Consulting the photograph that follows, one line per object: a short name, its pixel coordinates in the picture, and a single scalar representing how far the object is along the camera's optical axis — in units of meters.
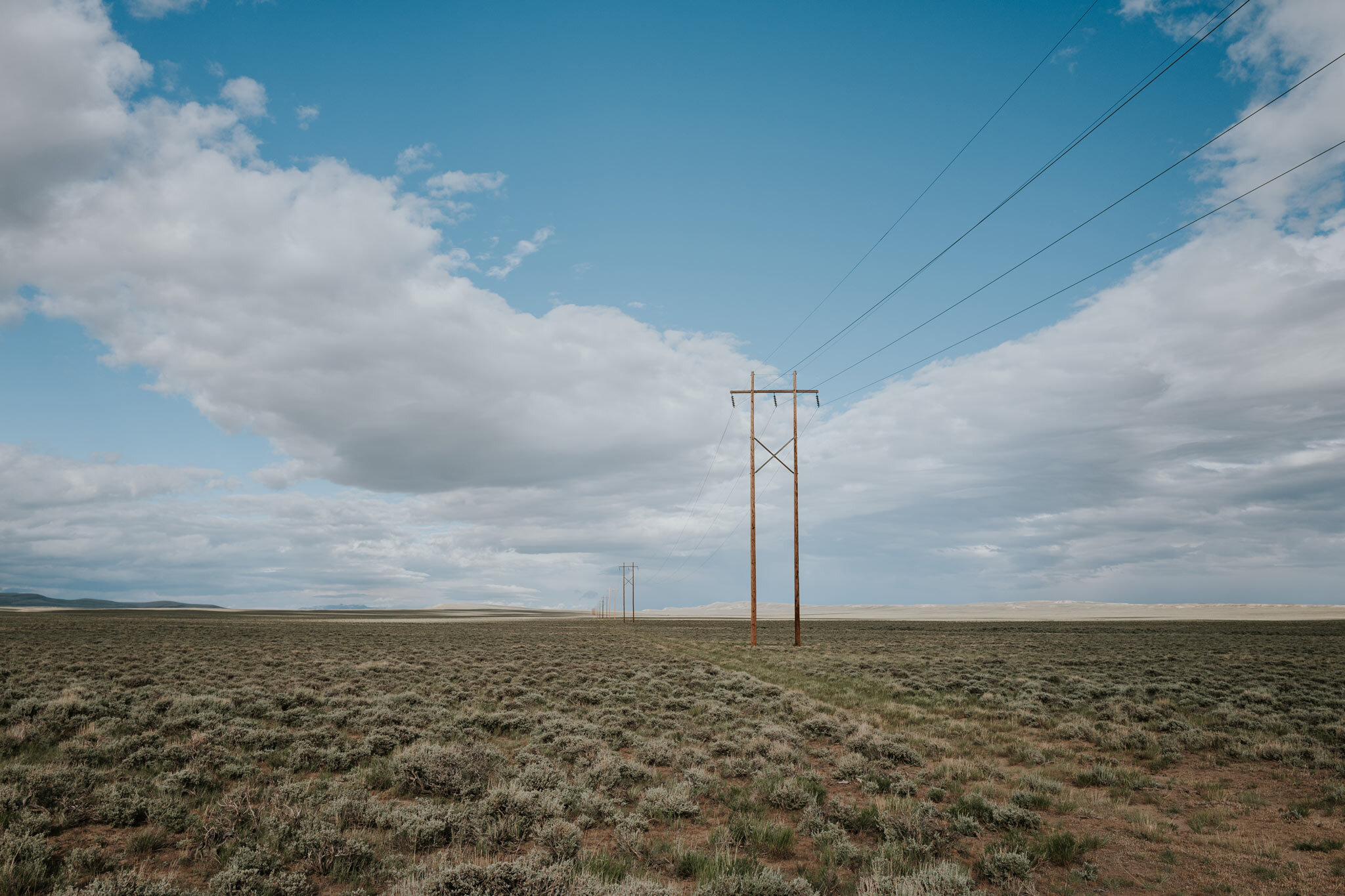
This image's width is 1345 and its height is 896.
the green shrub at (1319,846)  7.80
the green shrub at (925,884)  6.12
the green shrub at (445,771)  9.41
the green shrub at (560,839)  7.19
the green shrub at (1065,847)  7.54
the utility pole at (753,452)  35.91
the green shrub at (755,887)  6.09
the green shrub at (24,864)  6.03
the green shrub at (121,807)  7.96
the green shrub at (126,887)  5.70
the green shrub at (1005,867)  6.86
